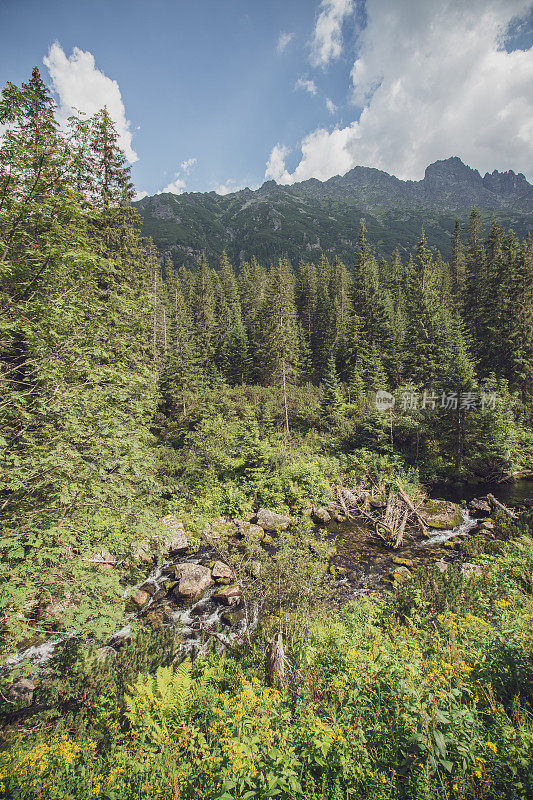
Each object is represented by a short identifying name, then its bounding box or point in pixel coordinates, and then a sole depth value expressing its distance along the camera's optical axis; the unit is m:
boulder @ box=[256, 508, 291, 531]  16.08
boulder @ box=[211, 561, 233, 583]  12.12
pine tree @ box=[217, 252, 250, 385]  40.12
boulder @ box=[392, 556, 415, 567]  12.37
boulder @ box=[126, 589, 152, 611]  10.66
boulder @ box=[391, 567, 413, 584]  11.21
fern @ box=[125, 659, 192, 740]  4.97
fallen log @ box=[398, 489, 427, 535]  15.45
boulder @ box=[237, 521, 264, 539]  14.99
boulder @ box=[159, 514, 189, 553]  14.34
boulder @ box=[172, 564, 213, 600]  11.30
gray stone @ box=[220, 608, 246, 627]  9.61
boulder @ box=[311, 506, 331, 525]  16.95
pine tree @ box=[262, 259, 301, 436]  25.90
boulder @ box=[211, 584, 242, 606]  10.62
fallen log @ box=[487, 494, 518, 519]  14.33
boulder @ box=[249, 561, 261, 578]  10.88
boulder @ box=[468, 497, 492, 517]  15.96
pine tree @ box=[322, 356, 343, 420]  25.12
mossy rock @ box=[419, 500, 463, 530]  15.40
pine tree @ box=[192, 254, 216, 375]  40.38
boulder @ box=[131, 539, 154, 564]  12.70
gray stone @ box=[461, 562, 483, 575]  9.89
